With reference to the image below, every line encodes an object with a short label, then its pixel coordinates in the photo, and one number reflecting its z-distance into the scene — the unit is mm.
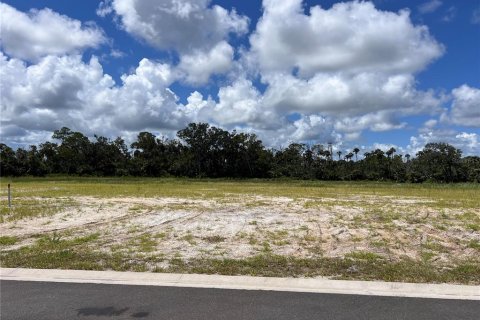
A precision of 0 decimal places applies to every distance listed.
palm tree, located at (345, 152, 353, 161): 118375
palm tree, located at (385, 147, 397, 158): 116962
